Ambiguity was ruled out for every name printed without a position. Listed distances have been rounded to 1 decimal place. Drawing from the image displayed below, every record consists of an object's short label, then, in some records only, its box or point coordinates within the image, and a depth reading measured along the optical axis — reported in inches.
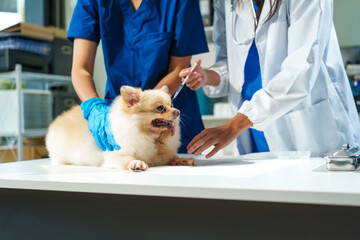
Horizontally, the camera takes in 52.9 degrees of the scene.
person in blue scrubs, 51.0
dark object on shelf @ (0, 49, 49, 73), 116.2
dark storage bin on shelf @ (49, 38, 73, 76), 130.9
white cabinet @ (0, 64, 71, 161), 114.7
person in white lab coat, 41.9
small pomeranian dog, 39.0
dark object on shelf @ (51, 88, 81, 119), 130.1
